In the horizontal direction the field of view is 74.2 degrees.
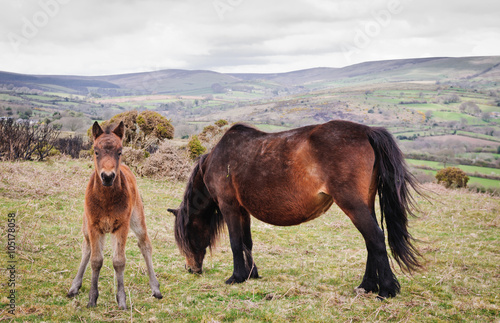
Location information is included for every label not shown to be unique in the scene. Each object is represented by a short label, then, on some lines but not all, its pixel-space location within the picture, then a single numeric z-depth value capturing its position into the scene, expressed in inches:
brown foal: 175.2
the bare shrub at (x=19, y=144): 633.0
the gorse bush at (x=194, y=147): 839.7
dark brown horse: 201.3
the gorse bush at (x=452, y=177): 997.2
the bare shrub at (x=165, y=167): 692.1
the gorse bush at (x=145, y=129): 847.1
